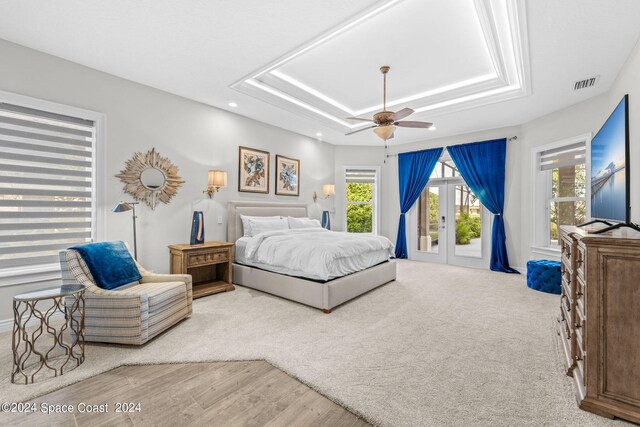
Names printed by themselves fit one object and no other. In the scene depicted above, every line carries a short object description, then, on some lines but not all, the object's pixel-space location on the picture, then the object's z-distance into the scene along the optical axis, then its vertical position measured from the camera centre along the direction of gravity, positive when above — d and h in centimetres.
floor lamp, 324 +3
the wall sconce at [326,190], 646 +55
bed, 336 -87
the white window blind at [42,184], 288 +29
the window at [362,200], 725 +38
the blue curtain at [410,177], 647 +90
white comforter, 338 -46
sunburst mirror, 371 +47
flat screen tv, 232 +43
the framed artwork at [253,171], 502 +78
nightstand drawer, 378 -63
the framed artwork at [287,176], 568 +77
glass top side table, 201 -115
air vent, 346 +168
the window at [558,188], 441 +48
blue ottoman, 402 -86
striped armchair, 239 -84
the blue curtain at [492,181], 550 +69
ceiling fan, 359 +119
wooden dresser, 154 -61
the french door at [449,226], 599 -24
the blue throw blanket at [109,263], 256 -49
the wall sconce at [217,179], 431 +52
